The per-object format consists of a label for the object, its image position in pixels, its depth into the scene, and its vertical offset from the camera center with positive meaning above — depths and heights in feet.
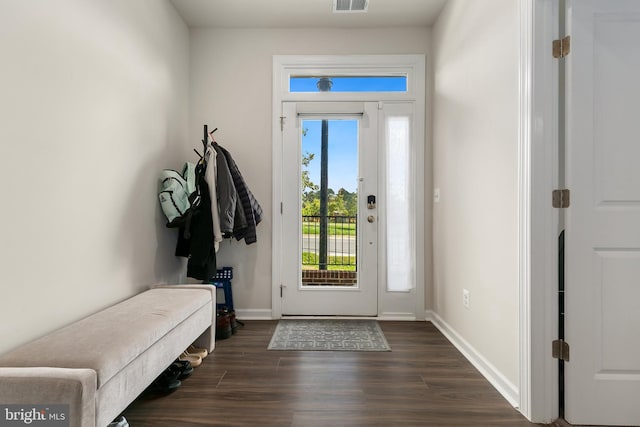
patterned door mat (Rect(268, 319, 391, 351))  9.04 -3.33
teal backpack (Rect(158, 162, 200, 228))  9.06 +0.35
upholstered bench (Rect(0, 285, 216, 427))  3.98 -1.84
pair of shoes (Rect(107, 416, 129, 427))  5.02 -2.95
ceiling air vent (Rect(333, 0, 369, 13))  9.93 +5.75
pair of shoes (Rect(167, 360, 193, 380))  7.24 -3.14
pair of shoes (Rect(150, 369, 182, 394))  6.79 -3.22
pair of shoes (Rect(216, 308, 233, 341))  9.68 -3.05
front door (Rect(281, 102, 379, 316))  11.50 +0.10
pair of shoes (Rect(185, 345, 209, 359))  8.25 -3.22
